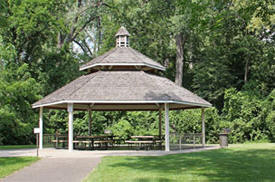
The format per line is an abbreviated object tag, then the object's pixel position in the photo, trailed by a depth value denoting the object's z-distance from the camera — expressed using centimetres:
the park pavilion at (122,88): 1956
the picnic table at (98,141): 2072
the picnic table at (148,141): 2064
